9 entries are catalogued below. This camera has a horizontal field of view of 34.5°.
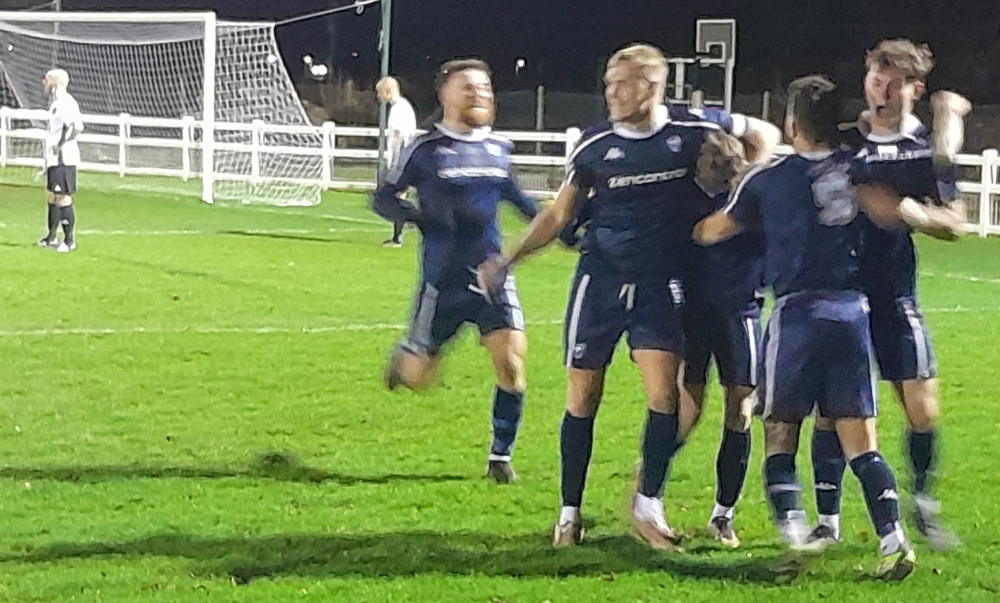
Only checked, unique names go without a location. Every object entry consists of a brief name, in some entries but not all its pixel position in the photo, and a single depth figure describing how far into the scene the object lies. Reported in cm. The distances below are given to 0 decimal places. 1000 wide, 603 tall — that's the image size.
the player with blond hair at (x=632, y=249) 593
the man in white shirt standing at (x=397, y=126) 1821
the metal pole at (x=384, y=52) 2017
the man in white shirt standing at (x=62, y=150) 1652
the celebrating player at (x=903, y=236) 570
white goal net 2569
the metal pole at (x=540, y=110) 3334
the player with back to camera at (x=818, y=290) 566
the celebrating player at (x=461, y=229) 712
